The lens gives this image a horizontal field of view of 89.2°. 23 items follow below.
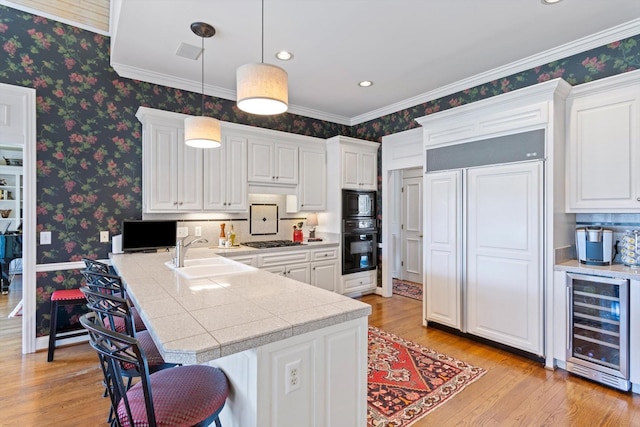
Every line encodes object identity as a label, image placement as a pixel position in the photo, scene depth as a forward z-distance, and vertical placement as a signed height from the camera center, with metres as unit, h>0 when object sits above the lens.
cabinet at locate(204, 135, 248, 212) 3.91 +0.48
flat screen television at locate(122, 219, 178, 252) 3.47 -0.22
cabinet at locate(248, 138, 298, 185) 4.26 +0.72
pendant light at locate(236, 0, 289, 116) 1.73 +0.71
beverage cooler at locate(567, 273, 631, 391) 2.51 -0.93
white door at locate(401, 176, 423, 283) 6.31 -0.27
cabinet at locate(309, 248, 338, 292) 4.54 -0.76
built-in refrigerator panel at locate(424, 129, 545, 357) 2.97 -0.24
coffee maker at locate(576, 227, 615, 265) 2.79 -0.27
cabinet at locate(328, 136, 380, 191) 4.82 +0.81
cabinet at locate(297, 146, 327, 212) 4.74 +0.52
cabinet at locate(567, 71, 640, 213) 2.67 +0.61
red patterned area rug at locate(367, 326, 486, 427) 2.25 -1.35
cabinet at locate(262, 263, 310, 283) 4.16 -0.73
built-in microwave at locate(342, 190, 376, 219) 4.86 +0.17
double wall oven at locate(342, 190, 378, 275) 4.84 -0.25
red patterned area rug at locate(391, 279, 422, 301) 5.32 -1.31
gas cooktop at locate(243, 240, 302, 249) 4.20 -0.39
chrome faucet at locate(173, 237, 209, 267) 2.56 -0.31
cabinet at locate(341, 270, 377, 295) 4.87 -1.04
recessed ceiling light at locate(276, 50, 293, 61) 3.25 +1.63
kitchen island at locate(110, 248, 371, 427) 1.24 -0.52
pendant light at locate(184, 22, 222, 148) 2.56 +0.66
